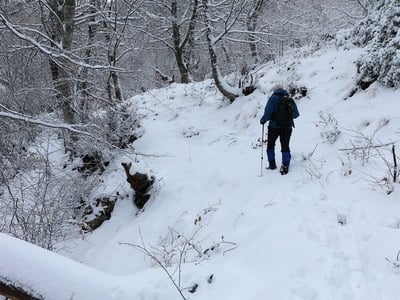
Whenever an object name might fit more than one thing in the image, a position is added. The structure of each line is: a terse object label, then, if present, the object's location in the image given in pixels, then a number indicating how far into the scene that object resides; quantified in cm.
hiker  718
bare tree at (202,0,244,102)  1116
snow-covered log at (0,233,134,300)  195
